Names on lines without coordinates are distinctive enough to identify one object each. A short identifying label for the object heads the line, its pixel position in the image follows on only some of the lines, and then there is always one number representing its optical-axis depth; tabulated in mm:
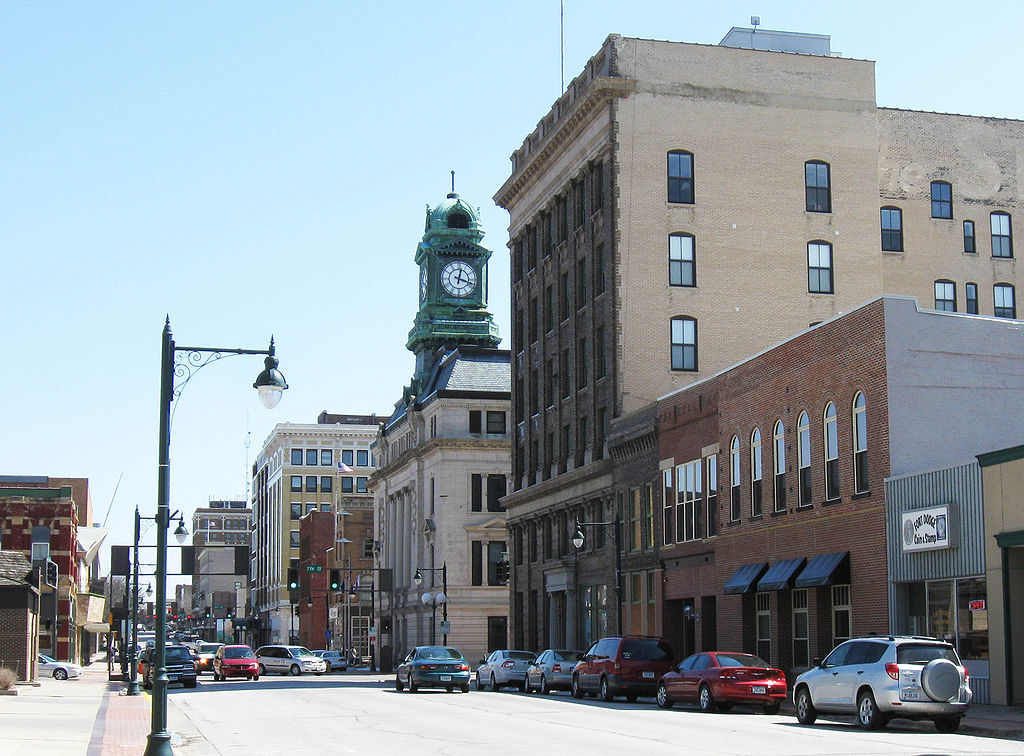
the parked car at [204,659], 71625
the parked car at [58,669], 66375
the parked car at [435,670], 46750
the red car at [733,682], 32344
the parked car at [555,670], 44594
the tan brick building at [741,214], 60406
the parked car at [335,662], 88375
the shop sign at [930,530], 32906
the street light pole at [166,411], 21750
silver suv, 25734
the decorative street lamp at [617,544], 48031
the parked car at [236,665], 63625
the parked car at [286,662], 76438
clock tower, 105312
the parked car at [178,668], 55656
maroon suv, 38750
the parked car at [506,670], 49719
